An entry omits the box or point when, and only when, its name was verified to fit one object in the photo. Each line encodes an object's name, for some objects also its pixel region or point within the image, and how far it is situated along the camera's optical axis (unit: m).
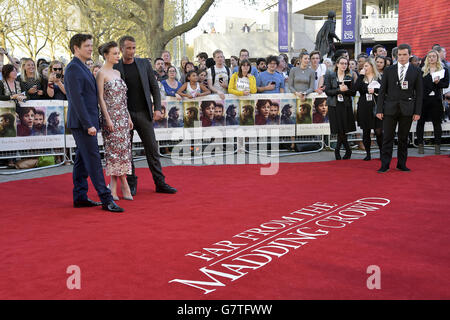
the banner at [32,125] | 9.80
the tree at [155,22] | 17.64
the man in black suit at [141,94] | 6.79
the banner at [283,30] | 26.09
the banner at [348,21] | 20.62
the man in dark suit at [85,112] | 5.95
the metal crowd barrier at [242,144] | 11.04
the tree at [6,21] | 30.95
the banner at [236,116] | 10.95
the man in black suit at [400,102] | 8.55
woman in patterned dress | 6.35
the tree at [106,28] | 32.47
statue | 16.90
